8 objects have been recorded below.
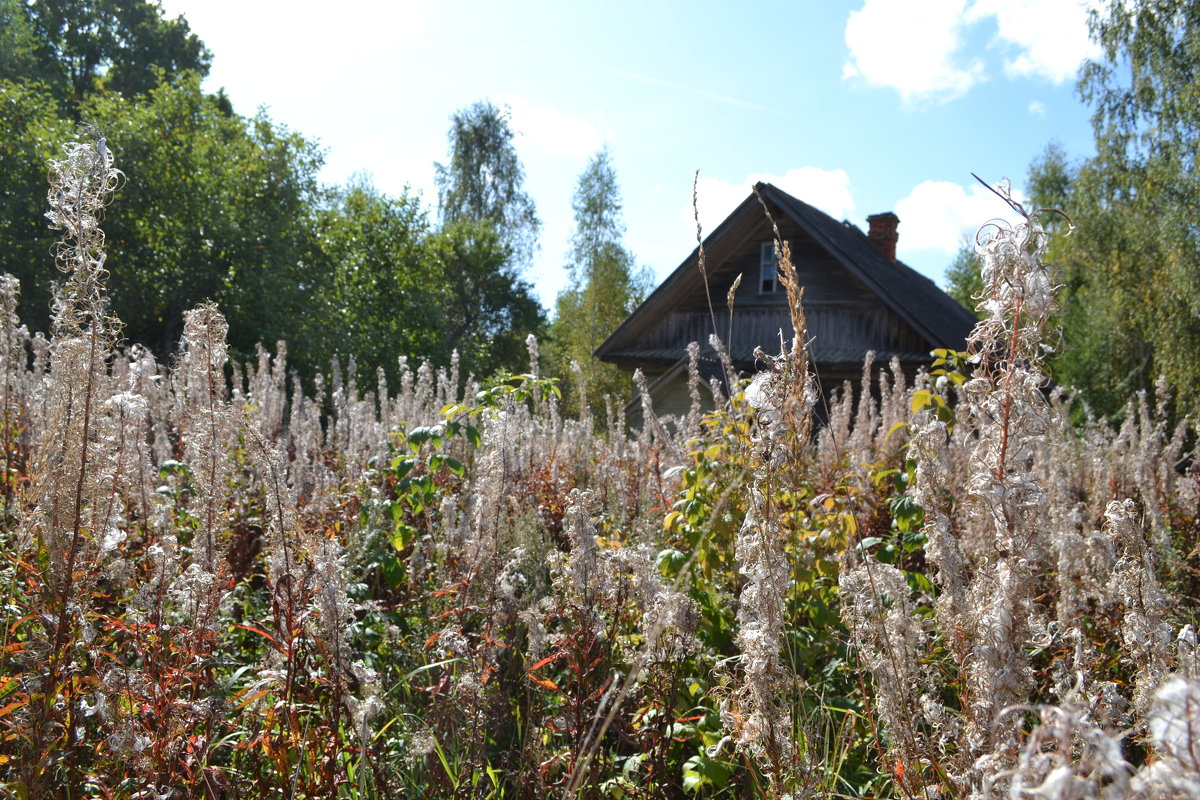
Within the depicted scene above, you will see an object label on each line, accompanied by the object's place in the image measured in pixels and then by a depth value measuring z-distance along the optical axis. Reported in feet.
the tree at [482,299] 103.81
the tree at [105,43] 86.99
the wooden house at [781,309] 49.75
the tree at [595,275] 115.44
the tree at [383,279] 85.15
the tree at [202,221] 63.52
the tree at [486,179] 111.86
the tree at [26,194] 58.03
